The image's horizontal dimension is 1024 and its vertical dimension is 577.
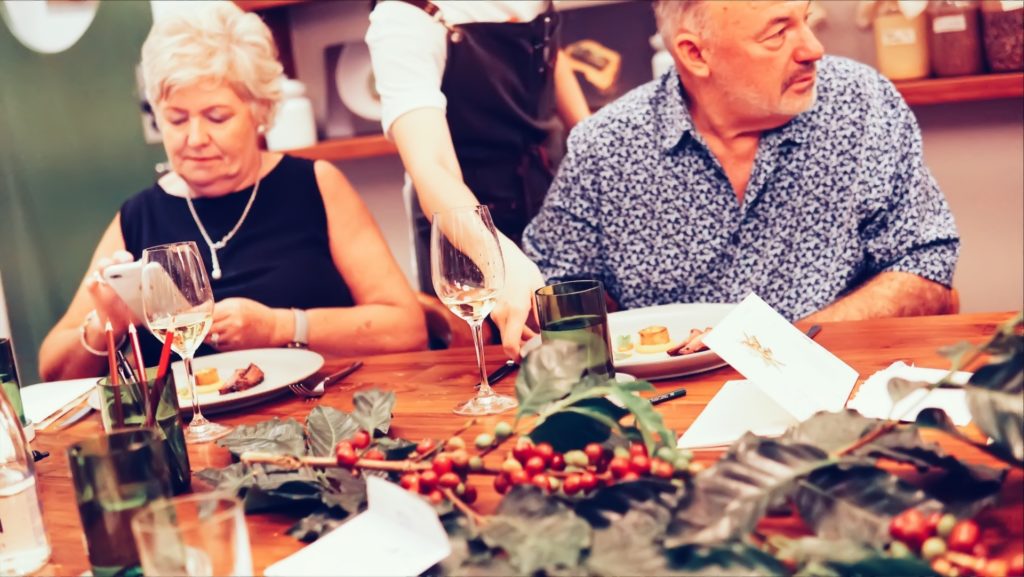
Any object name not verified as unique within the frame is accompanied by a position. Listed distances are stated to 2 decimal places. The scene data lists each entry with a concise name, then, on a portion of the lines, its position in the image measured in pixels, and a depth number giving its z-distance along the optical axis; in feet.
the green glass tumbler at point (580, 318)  3.96
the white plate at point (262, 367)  4.85
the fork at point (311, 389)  4.96
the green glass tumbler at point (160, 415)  3.71
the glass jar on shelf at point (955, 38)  8.92
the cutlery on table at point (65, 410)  5.05
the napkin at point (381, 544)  2.67
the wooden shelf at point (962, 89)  8.89
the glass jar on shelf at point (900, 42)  9.18
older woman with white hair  7.07
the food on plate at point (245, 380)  5.04
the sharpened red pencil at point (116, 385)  3.65
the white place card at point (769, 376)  3.52
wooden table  3.29
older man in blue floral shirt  6.51
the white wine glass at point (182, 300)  4.55
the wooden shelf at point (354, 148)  10.80
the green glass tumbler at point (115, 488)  2.87
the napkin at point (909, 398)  3.45
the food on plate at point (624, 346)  4.99
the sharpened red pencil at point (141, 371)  3.78
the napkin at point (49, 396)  5.22
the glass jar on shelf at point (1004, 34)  8.79
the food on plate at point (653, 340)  4.86
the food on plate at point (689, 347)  4.45
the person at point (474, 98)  6.60
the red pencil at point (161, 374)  3.78
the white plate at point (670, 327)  4.38
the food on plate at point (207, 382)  5.23
